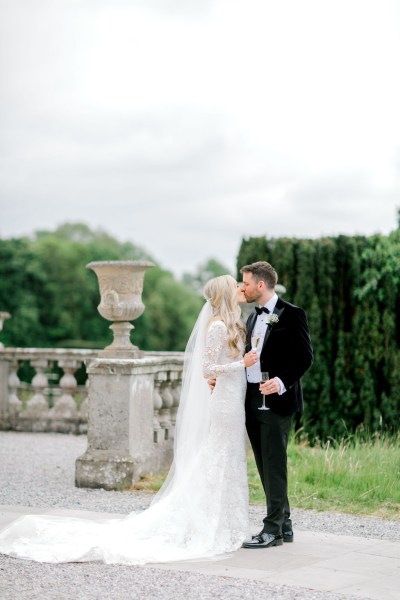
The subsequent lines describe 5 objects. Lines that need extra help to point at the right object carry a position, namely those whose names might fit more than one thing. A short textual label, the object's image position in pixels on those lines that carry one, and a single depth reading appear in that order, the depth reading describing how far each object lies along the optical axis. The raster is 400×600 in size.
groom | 5.94
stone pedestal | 8.33
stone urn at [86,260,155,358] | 9.22
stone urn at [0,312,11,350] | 13.56
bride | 5.81
